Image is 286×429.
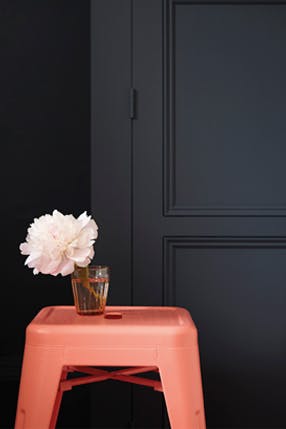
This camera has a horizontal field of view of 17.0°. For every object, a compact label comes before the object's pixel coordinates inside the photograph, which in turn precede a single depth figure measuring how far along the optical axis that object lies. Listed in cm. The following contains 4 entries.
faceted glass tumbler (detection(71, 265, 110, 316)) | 182
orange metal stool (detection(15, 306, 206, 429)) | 172
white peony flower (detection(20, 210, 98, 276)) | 176
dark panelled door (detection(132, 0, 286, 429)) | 220
